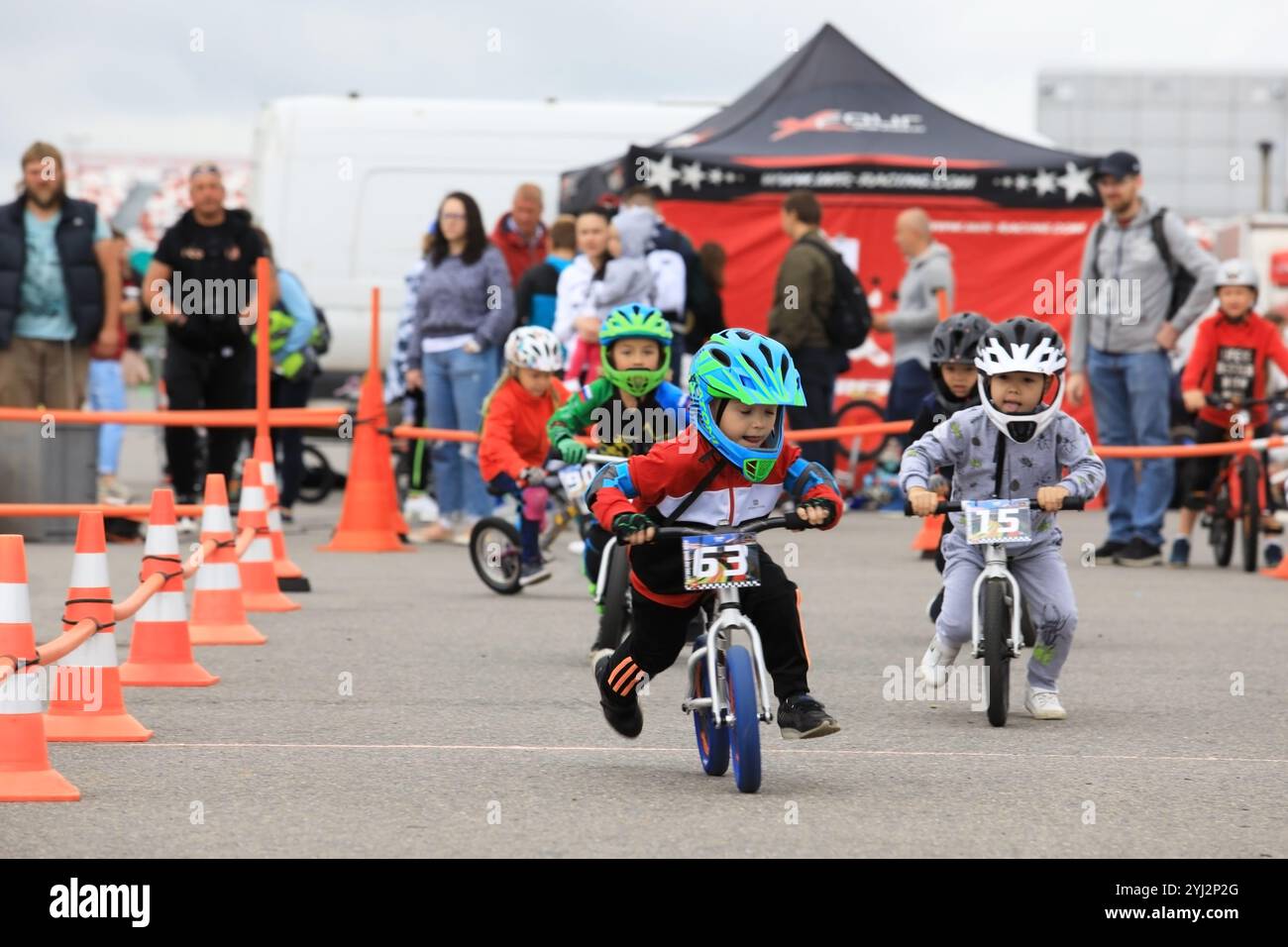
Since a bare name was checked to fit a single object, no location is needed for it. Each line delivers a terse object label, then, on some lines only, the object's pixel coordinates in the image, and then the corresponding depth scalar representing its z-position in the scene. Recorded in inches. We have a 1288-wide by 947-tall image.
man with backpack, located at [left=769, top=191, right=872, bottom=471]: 697.0
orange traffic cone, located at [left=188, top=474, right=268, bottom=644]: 424.5
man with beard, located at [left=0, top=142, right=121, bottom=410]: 642.8
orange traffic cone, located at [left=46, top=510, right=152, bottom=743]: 308.7
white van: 954.7
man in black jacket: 648.4
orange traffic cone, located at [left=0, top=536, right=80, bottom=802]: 267.1
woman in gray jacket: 649.0
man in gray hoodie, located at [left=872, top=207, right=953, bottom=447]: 701.9
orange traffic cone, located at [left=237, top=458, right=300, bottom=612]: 476.4
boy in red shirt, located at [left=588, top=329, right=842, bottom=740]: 284.8
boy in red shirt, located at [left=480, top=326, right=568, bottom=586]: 484.4
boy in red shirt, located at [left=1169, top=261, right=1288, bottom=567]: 621.6
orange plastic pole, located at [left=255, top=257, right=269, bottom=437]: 538.0
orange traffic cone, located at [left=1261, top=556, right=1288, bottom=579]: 602.5
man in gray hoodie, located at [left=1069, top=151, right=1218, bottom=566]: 605.9
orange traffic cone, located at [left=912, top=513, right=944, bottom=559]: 629.9
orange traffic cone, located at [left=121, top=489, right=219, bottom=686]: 370.6
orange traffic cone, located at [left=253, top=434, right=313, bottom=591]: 519.8
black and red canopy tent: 848.9
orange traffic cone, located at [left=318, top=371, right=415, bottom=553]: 645.3
